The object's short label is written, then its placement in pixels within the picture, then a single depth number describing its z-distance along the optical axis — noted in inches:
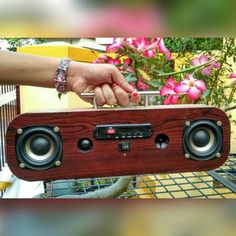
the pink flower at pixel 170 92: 32.8
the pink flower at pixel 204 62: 38.5
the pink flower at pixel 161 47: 33.7
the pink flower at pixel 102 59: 36.2
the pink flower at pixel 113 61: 35.2
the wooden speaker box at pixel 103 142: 20.2
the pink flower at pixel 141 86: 34.7
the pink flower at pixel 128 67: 34.8
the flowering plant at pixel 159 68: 33.4
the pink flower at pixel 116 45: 33.2
